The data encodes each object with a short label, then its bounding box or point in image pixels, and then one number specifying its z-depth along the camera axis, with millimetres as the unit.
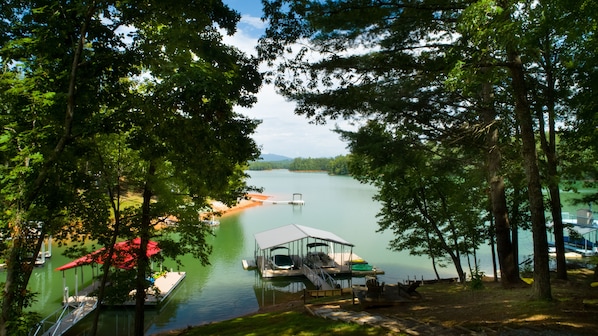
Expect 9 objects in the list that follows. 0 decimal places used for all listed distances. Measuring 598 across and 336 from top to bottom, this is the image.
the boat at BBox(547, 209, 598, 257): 26000
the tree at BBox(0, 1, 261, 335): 5473
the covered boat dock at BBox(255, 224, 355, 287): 20234
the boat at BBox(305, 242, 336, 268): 21688
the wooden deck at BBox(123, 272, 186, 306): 15344
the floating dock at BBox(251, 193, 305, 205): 58344
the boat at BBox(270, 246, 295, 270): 21406
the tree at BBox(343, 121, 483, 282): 11328
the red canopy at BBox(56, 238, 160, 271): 9727
